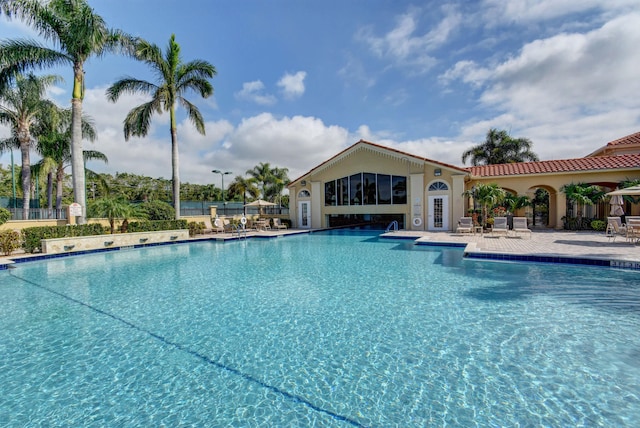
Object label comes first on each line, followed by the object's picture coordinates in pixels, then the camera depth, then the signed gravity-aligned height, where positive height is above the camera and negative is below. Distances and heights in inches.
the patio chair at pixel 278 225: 937.9 -28.2
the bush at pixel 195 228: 804.6 -28.4
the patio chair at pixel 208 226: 871.4 -26.5
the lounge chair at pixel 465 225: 653.9 -29.9
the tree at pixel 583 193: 668.7 +36.0
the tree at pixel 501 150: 1249.4 +263.0
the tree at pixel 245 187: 1483.8 +148.7
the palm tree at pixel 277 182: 1513.7 +174.8
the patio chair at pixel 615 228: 484.4 -33.2
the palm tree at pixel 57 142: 819.4 +220.1
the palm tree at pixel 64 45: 542.3 +340.0
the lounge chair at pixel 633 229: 455.5 -32.8
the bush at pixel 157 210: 713.0 +21.4
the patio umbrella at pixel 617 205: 526.6 +5.9
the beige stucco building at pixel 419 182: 728.6 +80.0
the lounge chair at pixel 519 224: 615.6 -28.2
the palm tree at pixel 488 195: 663.1 +37.3
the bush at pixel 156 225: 663.8 -15.2
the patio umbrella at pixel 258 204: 921.5 +38.9
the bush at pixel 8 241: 504.4 -33.3
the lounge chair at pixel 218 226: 835.1 -24.4
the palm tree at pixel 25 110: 756.6 +297.9
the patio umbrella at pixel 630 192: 449.1 +25.8
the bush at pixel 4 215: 522.6 +12.9
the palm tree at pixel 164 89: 738.8 +329.4
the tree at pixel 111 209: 622.8 +22.5
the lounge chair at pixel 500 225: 620.1 -29.6
